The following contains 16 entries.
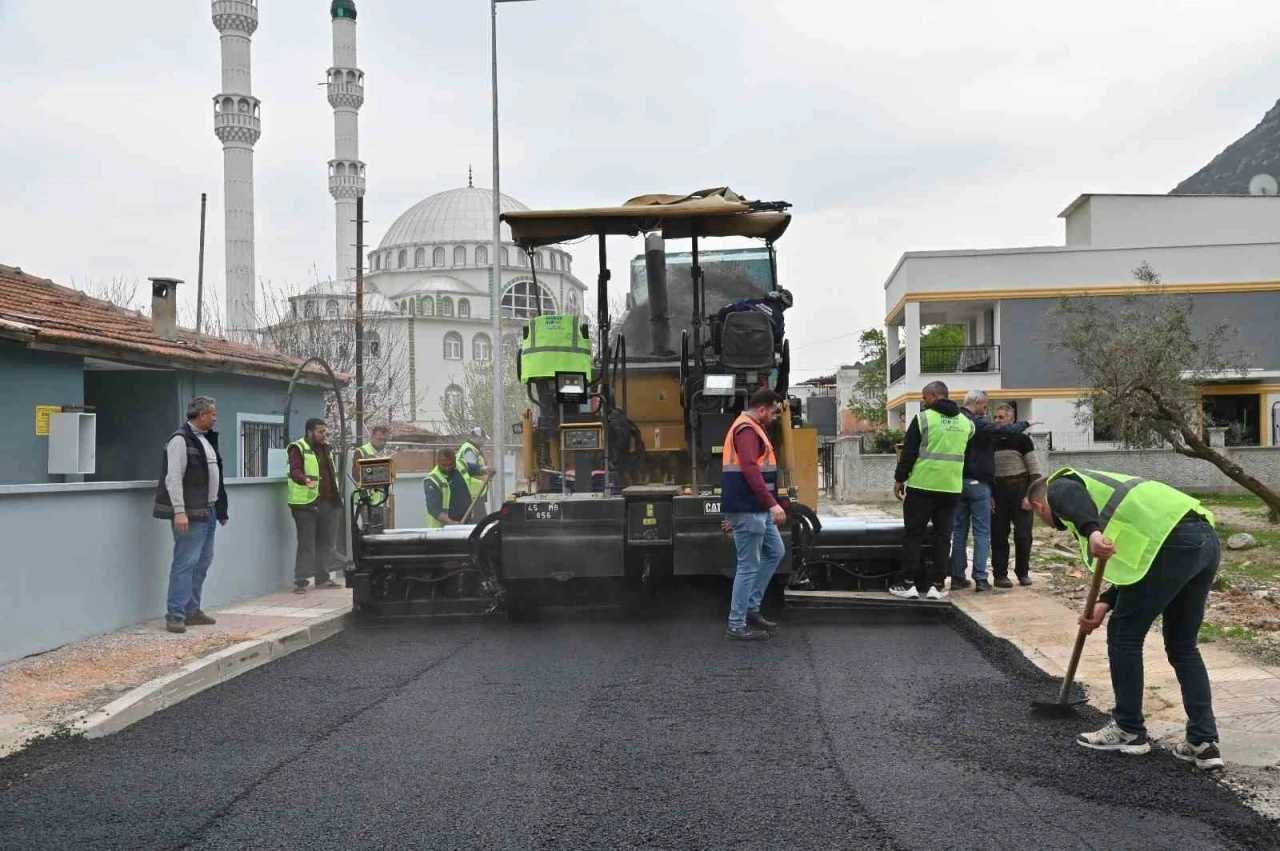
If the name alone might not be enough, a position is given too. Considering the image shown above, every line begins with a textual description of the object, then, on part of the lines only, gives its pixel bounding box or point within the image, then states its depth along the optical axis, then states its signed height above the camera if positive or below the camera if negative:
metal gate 27.05 -0.23
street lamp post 20.56 +1.99
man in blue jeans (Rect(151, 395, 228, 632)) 9.04 -0.31
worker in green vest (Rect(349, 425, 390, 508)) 12.55 +0.15
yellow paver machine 8.95 -0.06
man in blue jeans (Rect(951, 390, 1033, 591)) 10.49 -0.24
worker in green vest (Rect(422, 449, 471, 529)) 13.84 -0.33
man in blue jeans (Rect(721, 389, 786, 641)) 8.39 -0.36
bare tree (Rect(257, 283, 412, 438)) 38.25 +3.84
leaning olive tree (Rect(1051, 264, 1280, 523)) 16.06 +1.21
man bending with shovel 5.19 -0.50
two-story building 33.56 +4.04
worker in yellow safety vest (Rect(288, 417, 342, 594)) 11.79 -0.40
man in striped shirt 10.60 -0.39
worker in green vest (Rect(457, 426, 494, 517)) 14.09 -0.09
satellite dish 41.88 +8.74
